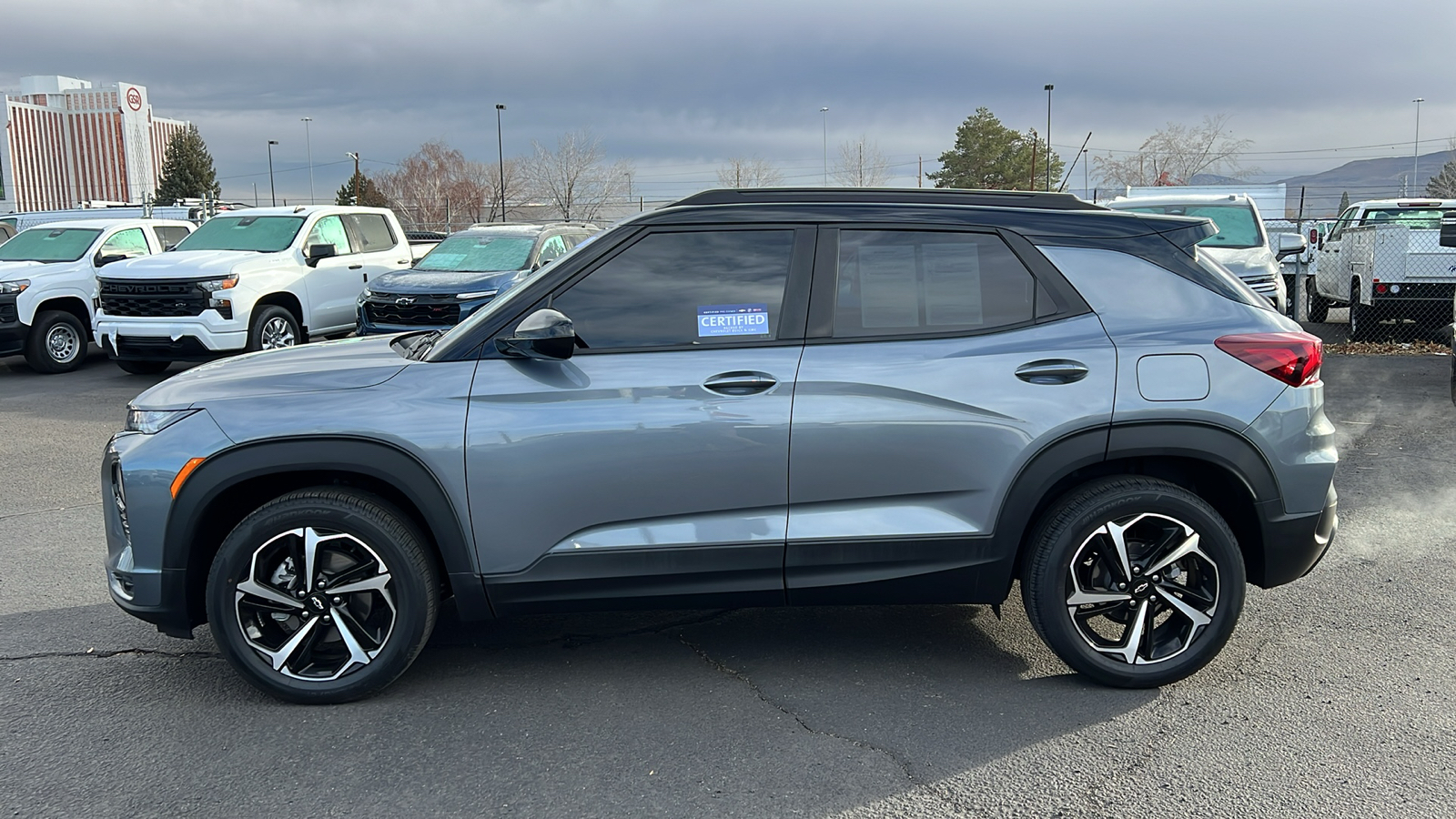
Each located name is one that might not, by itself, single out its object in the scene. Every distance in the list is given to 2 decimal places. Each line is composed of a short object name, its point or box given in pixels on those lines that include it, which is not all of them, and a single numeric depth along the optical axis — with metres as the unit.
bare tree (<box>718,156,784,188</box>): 55.80
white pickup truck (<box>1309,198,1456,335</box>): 13.12
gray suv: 3.80
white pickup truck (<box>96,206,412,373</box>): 12.22
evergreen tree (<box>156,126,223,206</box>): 95.19
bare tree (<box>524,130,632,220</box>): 61.38
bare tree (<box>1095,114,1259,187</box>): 66.94
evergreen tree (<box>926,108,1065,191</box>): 63.66
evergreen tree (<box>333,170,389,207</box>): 76.31
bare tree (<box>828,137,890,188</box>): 61.47
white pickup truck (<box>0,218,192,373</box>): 13.55
